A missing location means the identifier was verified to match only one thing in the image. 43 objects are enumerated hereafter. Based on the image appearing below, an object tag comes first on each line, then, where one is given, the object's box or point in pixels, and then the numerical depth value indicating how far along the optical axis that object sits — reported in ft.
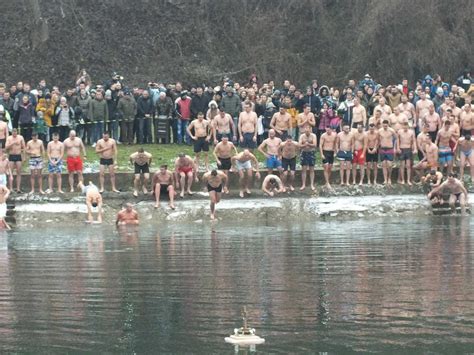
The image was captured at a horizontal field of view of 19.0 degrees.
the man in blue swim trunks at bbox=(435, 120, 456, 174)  120.98
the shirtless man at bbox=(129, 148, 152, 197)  120.16
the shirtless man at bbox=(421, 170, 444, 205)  120.47
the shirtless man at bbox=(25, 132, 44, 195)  118.73
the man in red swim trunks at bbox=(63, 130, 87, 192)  119.44
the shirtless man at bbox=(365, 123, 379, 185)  121.19
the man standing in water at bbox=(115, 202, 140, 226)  114.83
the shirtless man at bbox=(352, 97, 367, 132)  124.26
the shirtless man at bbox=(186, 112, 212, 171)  123.03
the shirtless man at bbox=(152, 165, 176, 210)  118.52
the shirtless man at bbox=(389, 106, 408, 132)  122.21
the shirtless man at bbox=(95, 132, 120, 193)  119.96
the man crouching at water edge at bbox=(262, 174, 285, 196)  120.78
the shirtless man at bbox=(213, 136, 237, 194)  120.98
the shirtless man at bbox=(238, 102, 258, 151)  123.54
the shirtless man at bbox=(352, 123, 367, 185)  120.98
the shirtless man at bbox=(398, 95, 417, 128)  124.06
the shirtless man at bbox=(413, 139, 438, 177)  121.60
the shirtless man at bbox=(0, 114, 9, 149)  119.14
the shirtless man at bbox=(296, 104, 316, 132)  123.33
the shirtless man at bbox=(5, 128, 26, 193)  118.21
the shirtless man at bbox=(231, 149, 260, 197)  120.57
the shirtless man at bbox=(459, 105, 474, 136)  122.93
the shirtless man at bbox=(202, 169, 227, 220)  116.57
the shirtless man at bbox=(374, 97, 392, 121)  122.62
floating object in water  62.90
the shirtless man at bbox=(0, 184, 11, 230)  114.83
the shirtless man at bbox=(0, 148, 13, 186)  116.67
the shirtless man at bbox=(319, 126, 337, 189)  121.19
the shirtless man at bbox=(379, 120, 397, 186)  121.19
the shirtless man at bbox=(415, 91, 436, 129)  124.47
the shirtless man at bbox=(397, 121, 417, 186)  121.80
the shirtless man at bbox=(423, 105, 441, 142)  123.34
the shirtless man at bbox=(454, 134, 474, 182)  122.21
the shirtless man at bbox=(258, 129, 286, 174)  121.39
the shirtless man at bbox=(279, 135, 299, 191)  120.88
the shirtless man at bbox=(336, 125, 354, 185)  120.88
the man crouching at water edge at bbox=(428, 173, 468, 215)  119.03
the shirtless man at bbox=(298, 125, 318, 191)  121.19
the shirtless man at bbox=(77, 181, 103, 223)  116.26
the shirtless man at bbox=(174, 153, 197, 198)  120.16
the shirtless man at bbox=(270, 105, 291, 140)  123.75
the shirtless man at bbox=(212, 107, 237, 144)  123.65
